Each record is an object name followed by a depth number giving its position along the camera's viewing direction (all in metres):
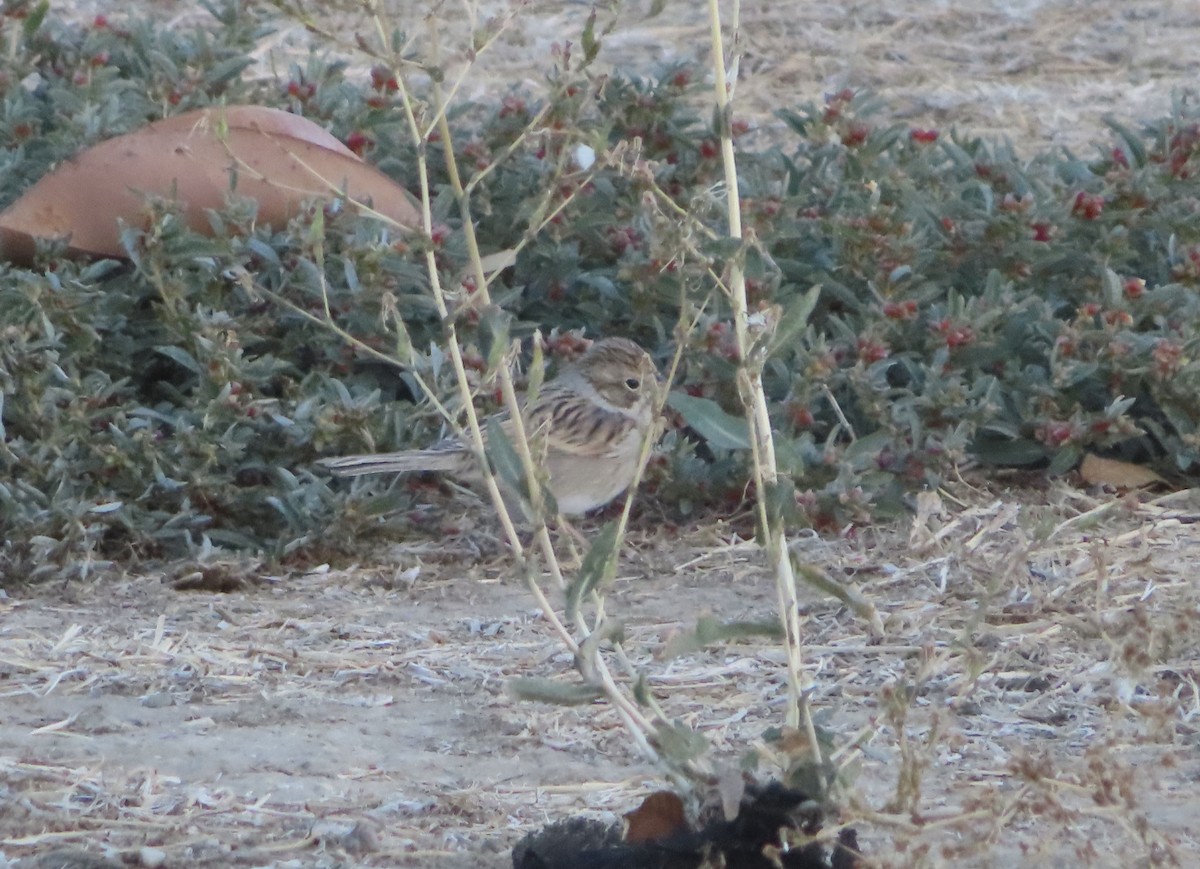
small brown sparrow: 11.74
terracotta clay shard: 11.70
